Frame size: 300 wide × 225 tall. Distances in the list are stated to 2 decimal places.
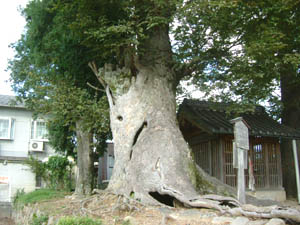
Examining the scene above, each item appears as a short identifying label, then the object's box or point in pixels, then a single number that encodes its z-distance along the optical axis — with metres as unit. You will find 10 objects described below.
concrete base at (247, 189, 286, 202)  12.54
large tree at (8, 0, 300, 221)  8.29
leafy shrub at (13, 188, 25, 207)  16.84
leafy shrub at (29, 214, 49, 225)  7.84
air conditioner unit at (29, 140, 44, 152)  19.48
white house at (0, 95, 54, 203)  19.06
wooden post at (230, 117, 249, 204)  7.23
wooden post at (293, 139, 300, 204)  12.89
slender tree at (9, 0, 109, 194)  11.27
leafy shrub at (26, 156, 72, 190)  17.38
